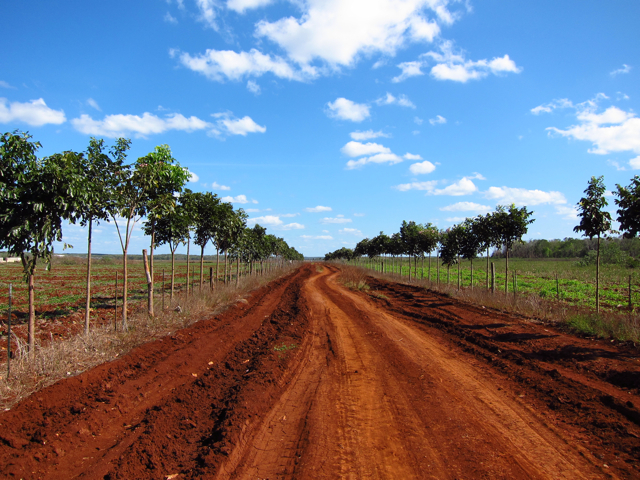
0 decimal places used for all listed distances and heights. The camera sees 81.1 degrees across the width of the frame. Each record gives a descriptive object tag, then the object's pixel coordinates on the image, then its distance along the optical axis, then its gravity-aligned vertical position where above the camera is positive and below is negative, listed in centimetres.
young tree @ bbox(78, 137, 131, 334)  927 +209
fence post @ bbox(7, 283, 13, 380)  644 -199
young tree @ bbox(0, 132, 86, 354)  708 +111
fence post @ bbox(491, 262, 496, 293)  1965 -132
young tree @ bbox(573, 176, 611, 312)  1341 +166
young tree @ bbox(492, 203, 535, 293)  1864 +165
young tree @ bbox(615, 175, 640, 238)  1001 +130
